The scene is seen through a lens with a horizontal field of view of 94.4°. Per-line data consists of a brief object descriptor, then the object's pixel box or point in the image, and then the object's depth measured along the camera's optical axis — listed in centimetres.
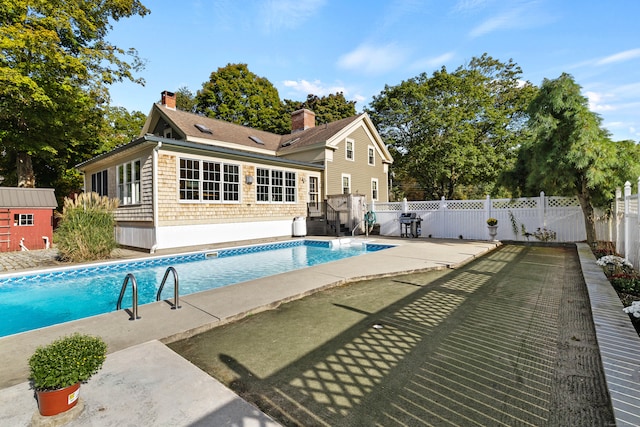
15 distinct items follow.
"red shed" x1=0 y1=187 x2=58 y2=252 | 1059
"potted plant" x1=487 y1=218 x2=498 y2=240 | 1128
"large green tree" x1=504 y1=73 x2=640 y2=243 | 851
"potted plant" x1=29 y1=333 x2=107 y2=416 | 174
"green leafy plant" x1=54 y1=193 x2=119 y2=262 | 808
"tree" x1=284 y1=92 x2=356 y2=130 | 3262
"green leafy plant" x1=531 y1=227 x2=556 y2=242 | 1092
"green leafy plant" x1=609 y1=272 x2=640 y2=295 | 436
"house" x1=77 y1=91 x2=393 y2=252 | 1016
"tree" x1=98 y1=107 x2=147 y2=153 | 2141
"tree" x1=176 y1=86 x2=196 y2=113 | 3750
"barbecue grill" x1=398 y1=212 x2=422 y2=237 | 1366
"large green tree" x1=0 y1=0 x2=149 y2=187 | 1268
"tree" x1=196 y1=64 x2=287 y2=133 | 3006
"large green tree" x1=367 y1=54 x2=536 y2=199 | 2092
